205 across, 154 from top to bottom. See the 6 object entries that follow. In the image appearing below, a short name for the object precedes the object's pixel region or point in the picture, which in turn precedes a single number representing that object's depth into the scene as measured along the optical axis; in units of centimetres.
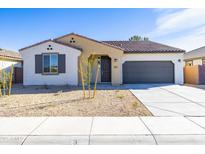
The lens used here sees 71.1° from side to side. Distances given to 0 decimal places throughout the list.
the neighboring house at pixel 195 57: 1800
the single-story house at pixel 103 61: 1243
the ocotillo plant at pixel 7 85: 912
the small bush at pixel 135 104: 627
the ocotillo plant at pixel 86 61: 1292
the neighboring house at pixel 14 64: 1481
